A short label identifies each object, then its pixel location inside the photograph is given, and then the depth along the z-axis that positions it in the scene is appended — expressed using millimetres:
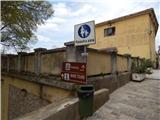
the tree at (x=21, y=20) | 5704
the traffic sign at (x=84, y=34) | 2754
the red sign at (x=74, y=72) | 2927
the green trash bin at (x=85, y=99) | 2700
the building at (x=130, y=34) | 10503
